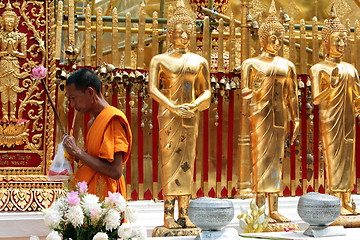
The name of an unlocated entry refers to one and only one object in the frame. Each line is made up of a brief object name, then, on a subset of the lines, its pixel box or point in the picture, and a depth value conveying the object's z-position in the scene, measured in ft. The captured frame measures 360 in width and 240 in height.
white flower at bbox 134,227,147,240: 18.46
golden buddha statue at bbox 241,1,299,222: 34.33
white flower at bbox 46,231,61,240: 17.62
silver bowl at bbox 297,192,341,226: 20.91
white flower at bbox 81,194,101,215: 18.47
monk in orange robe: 23.44
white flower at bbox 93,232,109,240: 17.92
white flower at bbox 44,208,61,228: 18.23
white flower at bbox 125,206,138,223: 19.28
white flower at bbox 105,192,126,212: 18.69
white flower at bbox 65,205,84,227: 17.97
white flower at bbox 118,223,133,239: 18.23
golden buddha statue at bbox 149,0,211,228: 32.47
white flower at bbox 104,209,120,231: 18.45
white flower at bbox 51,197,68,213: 18.55
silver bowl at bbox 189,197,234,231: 20.21
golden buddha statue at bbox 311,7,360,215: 35.91
